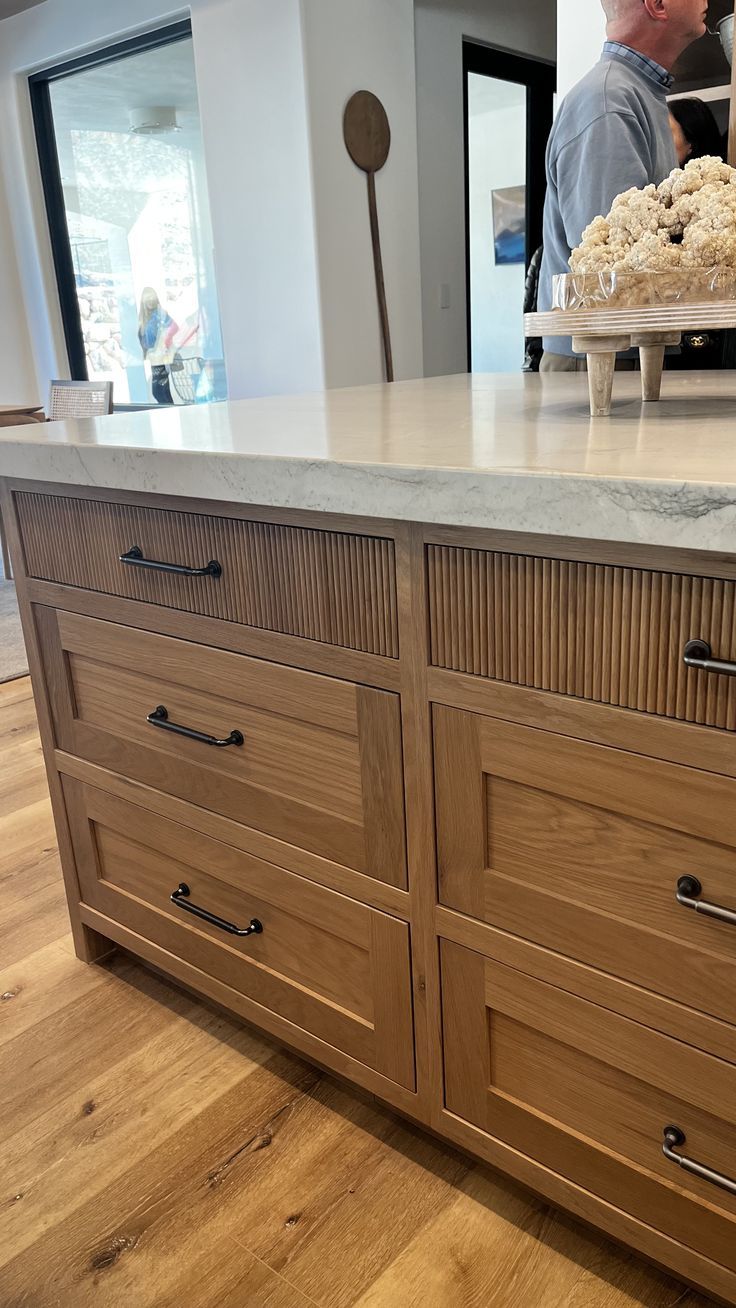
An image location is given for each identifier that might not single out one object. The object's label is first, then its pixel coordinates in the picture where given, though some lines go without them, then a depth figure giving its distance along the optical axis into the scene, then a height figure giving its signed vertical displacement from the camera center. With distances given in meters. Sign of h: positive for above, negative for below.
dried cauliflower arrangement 0.97 +0.09
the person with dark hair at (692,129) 1.90 +0.35
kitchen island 0.79 -0.39
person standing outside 5.07 +0.05
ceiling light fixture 4.71 +1.07
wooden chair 3.71 -0.17
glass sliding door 4.70 +0.66
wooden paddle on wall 3.97 +0.80
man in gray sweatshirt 1.66 +0.34
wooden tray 0.94 -0.01
